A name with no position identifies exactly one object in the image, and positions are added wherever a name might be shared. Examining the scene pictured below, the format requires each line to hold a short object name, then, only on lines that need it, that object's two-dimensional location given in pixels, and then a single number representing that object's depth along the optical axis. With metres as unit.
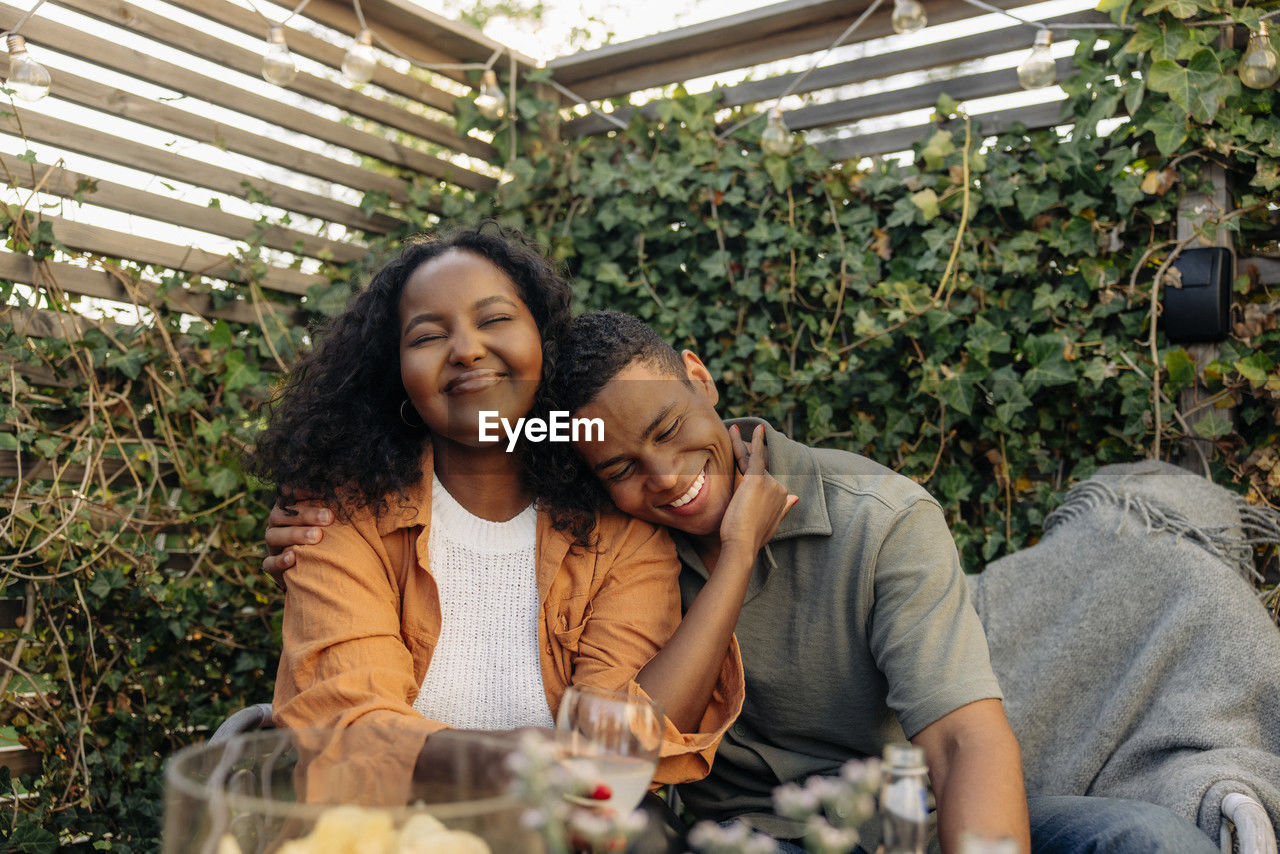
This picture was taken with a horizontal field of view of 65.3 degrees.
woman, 1.60
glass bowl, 0.59
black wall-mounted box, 2.41
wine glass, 0.78
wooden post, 2.47
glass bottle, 0.67
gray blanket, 1.72
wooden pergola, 2.75
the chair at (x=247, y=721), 1.54
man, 1.61
